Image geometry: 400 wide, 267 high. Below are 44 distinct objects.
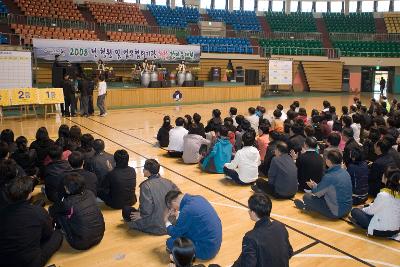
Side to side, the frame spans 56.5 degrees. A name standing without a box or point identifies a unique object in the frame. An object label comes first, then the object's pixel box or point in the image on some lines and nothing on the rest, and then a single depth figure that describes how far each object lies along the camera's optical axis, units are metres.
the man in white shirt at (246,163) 6.68
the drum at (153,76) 18.28
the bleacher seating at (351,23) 31.16
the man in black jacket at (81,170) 5.07
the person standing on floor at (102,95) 14.54
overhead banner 17.19
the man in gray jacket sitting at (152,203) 4.76
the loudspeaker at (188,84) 19.06
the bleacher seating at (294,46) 26.78
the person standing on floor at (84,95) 14.23
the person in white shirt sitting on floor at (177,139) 8.60
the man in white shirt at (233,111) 9.95
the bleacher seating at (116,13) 24.12
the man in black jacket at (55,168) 5.49
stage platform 16.92
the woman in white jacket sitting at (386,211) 4.63
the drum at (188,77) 19.61
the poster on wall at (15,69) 13.63
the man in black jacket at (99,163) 5.98
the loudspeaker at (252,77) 21.62
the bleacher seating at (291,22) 31.64
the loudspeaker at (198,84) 19.44
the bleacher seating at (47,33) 18.67
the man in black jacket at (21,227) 3.55
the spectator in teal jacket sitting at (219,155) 7.50
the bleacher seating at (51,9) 21.41
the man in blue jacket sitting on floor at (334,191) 5.34
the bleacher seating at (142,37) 22.44
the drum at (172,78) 19.34
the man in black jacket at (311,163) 6.19
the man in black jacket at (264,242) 3.07
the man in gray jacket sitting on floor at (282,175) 6.00
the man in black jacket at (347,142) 6.82
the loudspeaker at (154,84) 17.95
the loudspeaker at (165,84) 18.33
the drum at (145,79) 18.09
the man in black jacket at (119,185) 5.38
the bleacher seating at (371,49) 26.83
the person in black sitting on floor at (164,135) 9.73
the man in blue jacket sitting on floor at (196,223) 3.88
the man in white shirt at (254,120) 10.10
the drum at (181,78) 19.45
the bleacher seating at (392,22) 30.29
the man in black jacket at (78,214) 4.20
